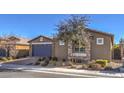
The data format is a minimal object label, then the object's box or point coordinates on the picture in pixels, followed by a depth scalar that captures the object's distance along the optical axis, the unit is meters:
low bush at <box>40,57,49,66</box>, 9.02
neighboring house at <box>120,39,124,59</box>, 11.48
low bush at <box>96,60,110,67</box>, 8.46
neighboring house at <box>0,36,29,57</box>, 13.19
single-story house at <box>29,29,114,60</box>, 10.20
